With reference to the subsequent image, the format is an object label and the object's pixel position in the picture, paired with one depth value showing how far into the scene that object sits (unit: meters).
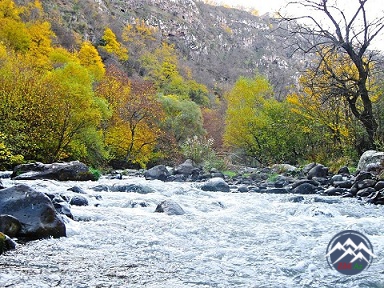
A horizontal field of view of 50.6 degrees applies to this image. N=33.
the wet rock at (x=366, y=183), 11.27
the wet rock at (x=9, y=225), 5.63
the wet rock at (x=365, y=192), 10.74
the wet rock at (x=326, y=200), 10.05
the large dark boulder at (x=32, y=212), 5.81
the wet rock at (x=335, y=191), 11.54
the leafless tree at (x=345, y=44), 14.92
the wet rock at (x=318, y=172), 14.97
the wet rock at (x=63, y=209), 7.24
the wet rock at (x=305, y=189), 12.38
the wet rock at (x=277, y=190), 12.69
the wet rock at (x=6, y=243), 4.91
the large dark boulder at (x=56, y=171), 14.70
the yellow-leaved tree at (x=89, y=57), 48.04
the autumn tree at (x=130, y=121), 28.25
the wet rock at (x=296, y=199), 10.56
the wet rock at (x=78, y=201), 8.93
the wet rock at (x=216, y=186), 13.42
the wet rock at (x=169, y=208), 8.27
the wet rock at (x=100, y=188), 12.27
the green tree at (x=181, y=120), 34.78
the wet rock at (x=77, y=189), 10.77
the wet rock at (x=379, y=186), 10.80
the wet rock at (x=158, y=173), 17.60
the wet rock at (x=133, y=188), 12.10
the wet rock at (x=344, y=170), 14.97
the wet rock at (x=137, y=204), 9.20
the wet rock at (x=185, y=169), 18.66
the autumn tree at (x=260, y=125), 25.05
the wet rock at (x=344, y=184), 12.23
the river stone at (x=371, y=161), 12.84
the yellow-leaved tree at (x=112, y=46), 69.12
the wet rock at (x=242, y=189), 13.15
